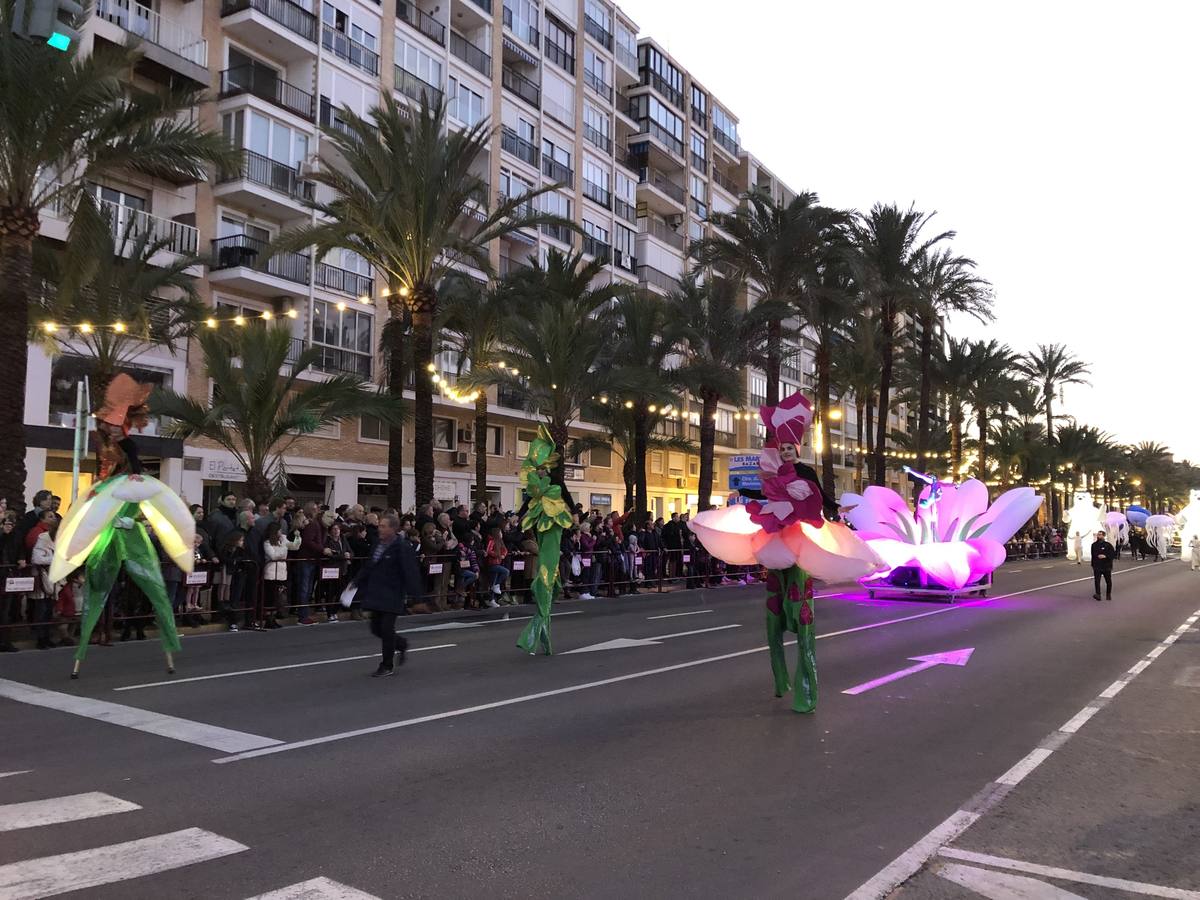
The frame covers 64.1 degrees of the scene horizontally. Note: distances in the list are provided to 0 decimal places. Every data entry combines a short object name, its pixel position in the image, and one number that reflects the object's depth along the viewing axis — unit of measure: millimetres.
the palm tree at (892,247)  34531
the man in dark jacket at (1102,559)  21203
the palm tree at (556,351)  24438
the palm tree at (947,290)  37562
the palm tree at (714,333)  30250
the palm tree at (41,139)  13695
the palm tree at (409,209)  20469
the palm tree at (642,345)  28625
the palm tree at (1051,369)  61594
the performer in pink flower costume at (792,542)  8070
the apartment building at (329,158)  28531
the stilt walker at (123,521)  9180
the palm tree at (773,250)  30812
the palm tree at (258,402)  19453
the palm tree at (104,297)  17969
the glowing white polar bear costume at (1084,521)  29672
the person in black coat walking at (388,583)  10023
